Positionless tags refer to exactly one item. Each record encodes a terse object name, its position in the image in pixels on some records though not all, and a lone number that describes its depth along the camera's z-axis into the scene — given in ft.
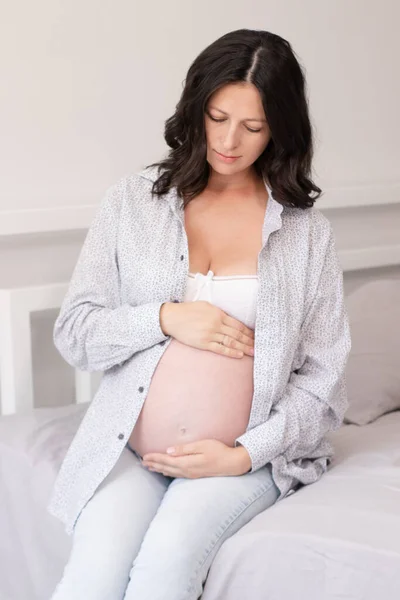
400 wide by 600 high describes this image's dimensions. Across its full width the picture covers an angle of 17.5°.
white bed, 6.51
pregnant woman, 7.04
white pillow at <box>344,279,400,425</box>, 9.04
